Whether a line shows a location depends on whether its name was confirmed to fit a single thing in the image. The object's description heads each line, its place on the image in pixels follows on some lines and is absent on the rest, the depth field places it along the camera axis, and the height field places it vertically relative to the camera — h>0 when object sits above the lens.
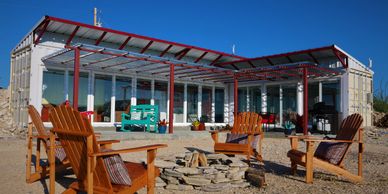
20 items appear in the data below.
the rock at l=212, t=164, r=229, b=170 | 4.62 -0.76
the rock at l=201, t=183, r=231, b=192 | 4.39 -0.99
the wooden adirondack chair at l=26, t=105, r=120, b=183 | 4.41 -0.58
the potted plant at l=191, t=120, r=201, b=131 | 13.73 -0.63
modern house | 11.41 +1.32
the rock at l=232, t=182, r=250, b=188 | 4.55 -0.99
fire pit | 4.48 -0.86
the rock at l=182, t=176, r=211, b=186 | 4.48 -0.92
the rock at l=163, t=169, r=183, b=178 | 4.51 -0.84
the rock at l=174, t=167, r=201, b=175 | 4.49 -0.79
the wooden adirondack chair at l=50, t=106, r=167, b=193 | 2.89 -0.42
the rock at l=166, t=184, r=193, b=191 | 4.44 -1.00
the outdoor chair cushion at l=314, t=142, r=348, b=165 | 5.04 -0.60
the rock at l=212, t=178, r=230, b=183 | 4.51 -0.92
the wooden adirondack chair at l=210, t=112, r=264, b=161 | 6.14 -0.47
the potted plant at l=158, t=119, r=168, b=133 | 10.92 -0.53
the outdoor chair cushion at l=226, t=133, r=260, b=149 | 6.58 -0.55
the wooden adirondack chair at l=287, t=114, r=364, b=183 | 4.79 -0.60
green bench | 11.26 -0.21
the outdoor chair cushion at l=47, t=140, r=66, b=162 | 4.44 -0.59
